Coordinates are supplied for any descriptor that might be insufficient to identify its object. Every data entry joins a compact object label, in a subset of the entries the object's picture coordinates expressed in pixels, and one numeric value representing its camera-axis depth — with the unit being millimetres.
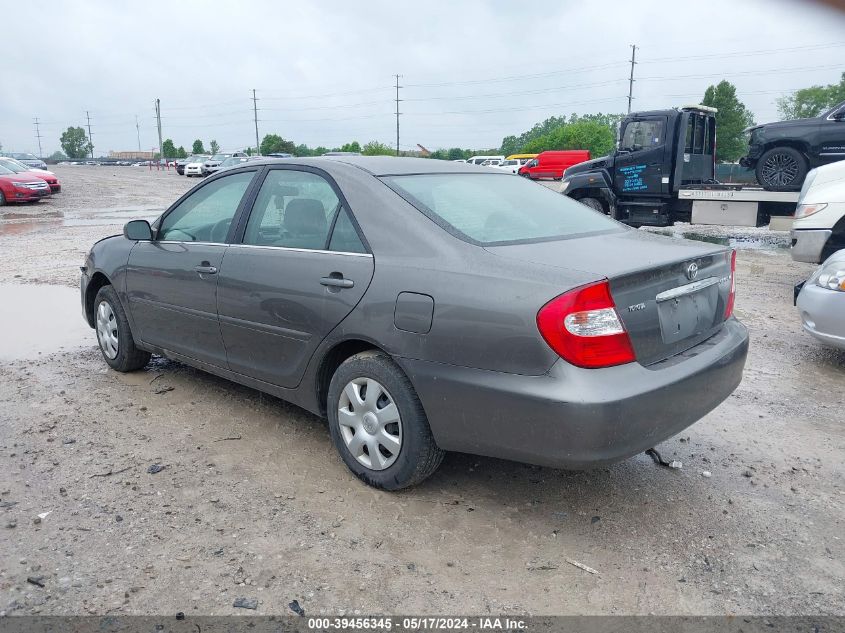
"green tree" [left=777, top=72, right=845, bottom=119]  44456
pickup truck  12148
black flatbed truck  13211
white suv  8211
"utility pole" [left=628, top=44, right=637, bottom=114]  73988
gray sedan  2877
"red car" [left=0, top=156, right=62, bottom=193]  23656
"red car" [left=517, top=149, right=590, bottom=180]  45278
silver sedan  5234
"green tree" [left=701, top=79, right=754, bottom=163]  57188
